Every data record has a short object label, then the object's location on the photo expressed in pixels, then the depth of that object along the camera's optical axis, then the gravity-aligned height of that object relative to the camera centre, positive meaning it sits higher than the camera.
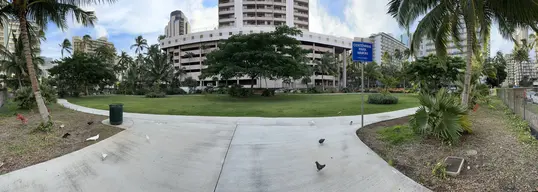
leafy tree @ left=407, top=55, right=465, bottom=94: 25.89 +1.77
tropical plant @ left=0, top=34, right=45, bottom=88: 31.52 +3.08
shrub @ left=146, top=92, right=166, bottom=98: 36.22 -0.67
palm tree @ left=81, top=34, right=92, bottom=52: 54.96 +10.01
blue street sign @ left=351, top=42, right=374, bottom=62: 8.67 +1.17
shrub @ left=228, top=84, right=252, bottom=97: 30.33 -0.27
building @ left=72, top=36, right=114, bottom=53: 56.52 +9.51
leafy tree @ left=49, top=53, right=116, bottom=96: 33.88 +2.25
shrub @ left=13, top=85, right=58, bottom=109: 14.80 -0.41
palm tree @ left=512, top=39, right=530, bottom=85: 42.63 +6.25
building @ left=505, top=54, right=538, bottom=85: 86.03 +5.90
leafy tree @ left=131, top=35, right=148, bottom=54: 69.06 +11.55
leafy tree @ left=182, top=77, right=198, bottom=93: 75.00 +2.09
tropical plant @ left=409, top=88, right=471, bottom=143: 6.00 -0.64
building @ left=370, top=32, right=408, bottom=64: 116.94 +20.07
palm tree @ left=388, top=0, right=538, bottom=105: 7.46 +2.24
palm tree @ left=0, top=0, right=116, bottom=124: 8.34 +2.66
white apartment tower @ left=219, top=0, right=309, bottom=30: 81.44 +22.89
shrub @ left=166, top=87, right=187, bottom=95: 50.63 -0.24
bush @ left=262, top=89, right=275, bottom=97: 32.03 -0.41
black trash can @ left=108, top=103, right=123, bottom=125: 9.88 -0.89
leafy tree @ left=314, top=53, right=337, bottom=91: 70.69 +6.41
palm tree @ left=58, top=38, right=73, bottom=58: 48.34 +8.06
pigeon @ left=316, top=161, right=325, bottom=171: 5.19 -1.44
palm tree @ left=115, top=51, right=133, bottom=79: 66.46 +7.28
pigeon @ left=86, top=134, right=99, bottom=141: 7.31 -1.27
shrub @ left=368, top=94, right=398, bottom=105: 19.34 -0.71
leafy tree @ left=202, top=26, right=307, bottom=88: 26.19 +3.21
